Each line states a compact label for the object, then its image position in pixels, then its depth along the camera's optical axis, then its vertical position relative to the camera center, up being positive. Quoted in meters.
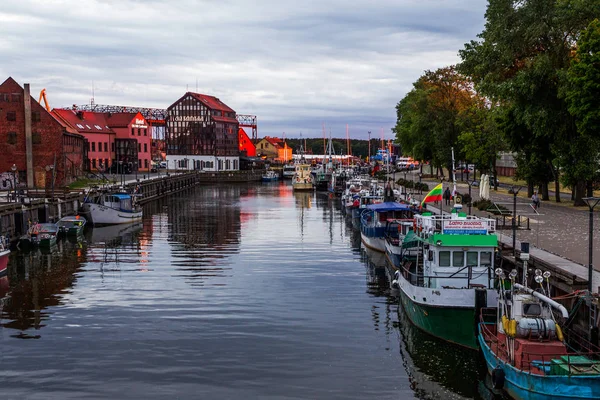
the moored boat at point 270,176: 178.00 -4.38
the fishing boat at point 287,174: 193.25 -4.03
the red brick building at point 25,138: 94.69 +3.37
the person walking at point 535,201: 59.71 -3.83
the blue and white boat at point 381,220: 53.88 -4.95
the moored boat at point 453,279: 27.58 -5.30
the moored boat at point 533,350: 20.56 -6.52
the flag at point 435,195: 40.38 -2.15
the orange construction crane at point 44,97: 138.68 +13.54
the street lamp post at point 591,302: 23.94 -5.23
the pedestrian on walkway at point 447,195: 69.58 -3.77
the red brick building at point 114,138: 140.75 +5.03
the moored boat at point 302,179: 137.50 -3.94
